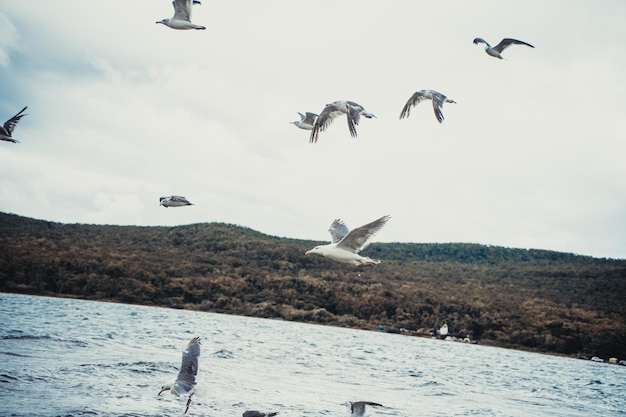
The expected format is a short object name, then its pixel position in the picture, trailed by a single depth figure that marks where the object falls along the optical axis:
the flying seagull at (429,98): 13.73
